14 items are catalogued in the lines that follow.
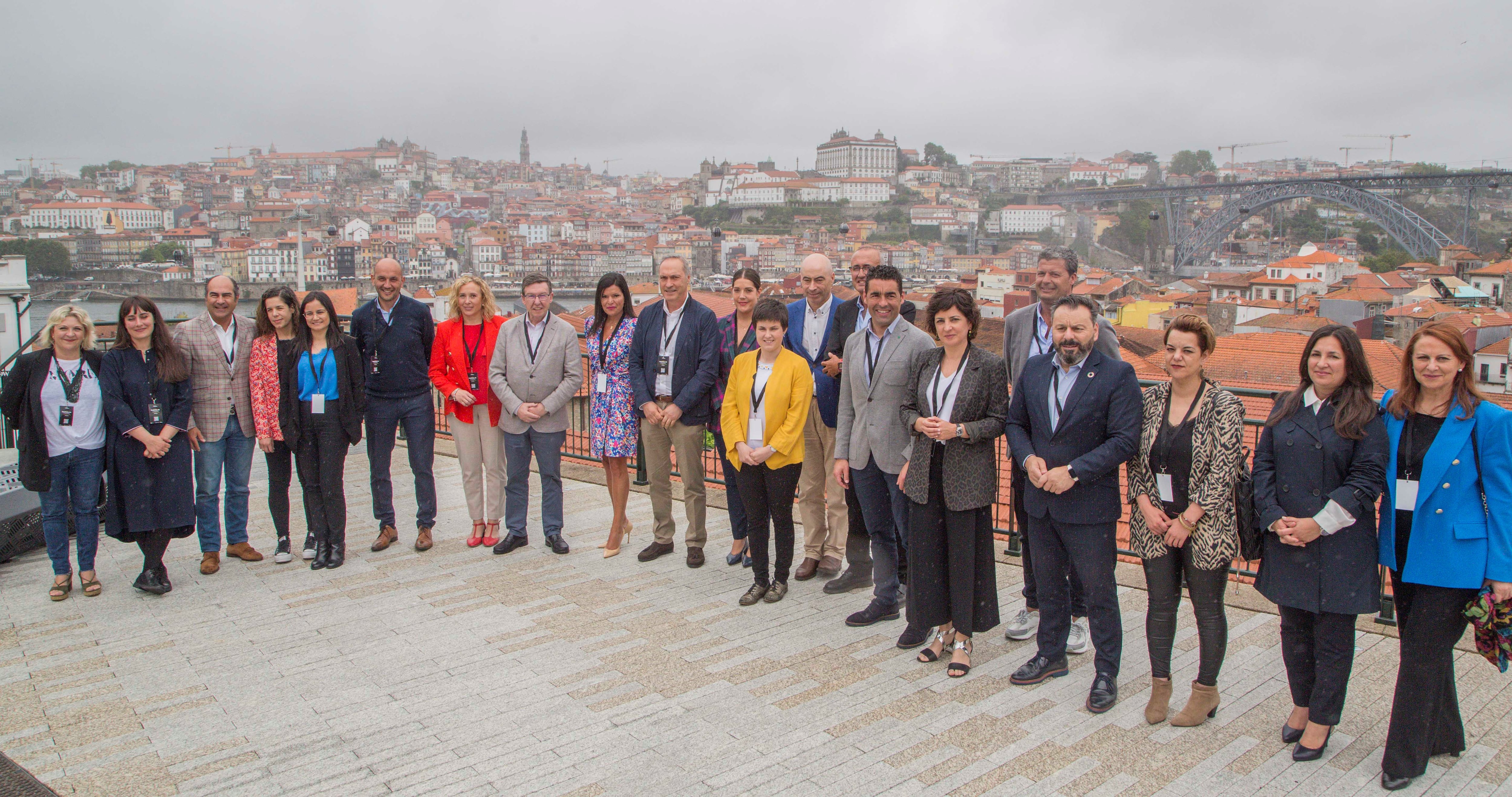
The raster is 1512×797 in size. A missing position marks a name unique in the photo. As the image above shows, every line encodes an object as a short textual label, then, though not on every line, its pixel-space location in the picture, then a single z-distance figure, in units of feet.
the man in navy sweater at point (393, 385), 16.33
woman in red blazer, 16.34
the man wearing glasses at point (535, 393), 15.99
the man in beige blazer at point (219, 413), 15.07
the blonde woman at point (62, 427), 13.65
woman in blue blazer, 8.33
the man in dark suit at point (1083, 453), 10.09
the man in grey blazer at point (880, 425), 12.37
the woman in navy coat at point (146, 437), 14.01
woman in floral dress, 15.97
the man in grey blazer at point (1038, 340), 12.30
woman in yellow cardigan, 13.41
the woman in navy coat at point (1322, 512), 8.80
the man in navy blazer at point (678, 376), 15.12
